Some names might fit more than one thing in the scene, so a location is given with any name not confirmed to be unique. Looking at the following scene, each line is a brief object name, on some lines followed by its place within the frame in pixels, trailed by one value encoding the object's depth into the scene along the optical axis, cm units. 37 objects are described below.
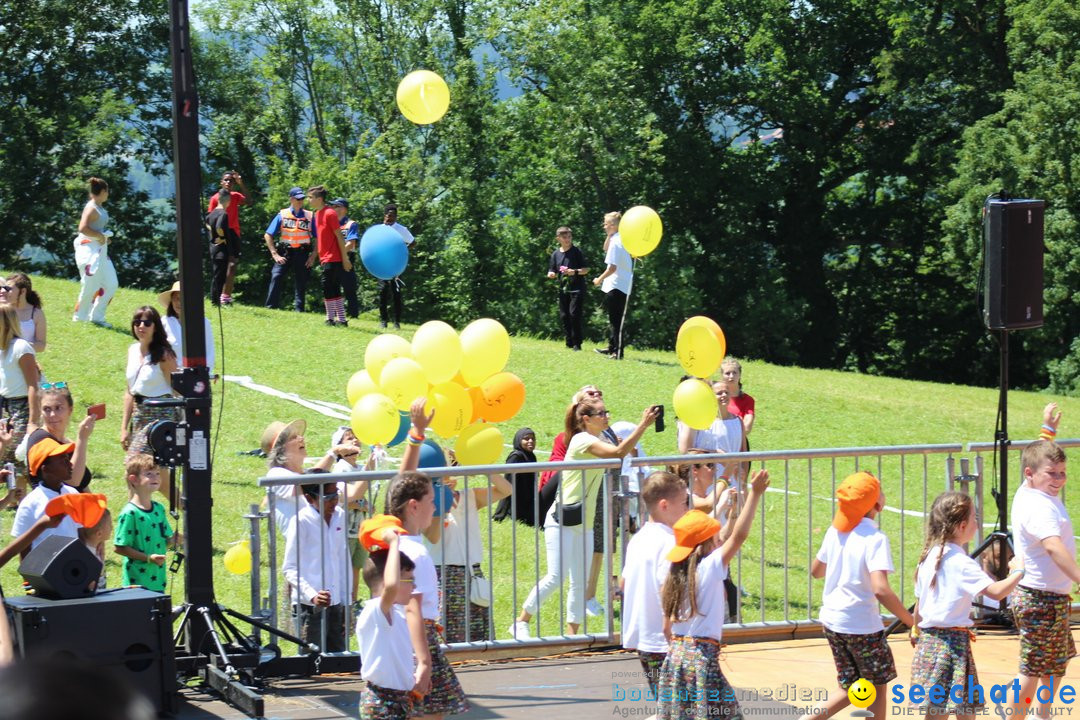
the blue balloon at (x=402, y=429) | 1716
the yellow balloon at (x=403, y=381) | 1653
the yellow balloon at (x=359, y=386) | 1776
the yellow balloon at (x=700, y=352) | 2024
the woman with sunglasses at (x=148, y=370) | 1972
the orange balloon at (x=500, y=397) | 1781
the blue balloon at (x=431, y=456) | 1702
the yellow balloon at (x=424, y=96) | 2422
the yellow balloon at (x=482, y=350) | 1745
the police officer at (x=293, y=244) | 4016
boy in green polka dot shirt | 1509
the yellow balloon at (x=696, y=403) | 1900
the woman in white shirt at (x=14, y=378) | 1929
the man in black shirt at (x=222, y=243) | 3808
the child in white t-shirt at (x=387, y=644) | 1025
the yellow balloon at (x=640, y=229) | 2944
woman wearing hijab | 1987
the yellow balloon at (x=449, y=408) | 1713
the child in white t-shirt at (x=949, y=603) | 1176
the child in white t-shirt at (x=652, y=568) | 1146
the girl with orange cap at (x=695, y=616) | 1086
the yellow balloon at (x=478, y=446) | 1747
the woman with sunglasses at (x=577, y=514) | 1671
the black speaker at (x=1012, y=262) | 1756
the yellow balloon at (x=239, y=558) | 1713
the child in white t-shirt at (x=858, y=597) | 1203
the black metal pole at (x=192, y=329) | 1390
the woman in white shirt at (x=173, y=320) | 2138
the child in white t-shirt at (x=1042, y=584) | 1306
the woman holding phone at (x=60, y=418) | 1564
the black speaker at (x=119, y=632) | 1183
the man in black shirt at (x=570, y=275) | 3838
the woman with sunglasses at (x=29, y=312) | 2204
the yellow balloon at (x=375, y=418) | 1644
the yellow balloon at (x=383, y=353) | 1733
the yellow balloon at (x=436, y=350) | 1677
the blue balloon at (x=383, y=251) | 2573
